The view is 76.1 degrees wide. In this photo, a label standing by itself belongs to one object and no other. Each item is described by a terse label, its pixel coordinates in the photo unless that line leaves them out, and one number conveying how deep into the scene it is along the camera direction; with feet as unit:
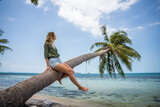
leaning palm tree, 3.63
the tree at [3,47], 39.96
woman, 6.50
